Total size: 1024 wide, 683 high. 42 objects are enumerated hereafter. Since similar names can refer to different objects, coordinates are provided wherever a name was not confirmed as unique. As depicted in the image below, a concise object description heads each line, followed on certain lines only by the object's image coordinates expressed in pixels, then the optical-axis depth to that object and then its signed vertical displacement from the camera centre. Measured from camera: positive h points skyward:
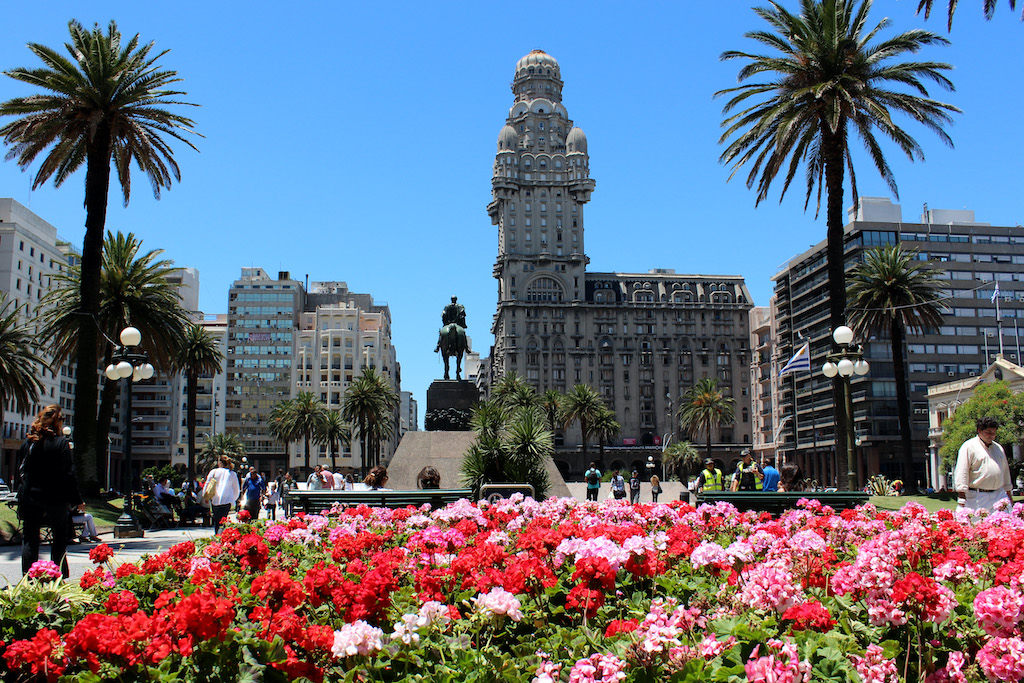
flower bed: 4.21 -0.88
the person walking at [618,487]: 34.21 -1.30
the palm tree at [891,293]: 47.69 +8.69
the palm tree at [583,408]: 91.25 +4.89
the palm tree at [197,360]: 63.08 +7.05
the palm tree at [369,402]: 83.62 +5.10
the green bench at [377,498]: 16.72 -0.80
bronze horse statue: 29.87 +3.77
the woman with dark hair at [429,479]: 21.00 -0.54
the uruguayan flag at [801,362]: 36.21 +3.79
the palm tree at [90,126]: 26.42 +10.13
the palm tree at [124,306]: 35.56 +6.14
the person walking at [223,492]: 18.38 -0.72
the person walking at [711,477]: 23.47 -0.59
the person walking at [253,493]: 22.88 -0.92
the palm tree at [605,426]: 92.81 +3.12
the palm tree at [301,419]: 96.31 +4.14
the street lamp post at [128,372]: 21.75 +2.19
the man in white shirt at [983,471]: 10.99 -0.22
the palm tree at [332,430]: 99.43 +3.07
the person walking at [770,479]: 19.95 -0.55
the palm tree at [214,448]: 105.56 +1.13
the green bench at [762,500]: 15.89 -0.82
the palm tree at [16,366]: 44.81 +4.77
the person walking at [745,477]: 22.61 -0.57
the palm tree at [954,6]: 14.38 +7.29
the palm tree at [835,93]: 24.72 +10.10
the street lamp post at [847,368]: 21.95 +2.14
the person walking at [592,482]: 29.97 -0.90
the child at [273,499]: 32.79 -1.65
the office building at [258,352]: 136.75 +16.33
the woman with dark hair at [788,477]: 20.89 -0.54
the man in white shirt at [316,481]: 28.09 -0.77
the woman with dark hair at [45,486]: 10.31 -0.33
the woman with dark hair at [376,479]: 21.39 -0.54
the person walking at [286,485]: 32.34 -1.39
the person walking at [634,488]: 39.10 -1.46
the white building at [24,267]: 81.44 +18.31
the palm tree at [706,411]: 94.17 +4.69
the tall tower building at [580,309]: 128.38 +21.59
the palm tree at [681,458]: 97.36 -0.33
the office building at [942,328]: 88.69 +13.31
